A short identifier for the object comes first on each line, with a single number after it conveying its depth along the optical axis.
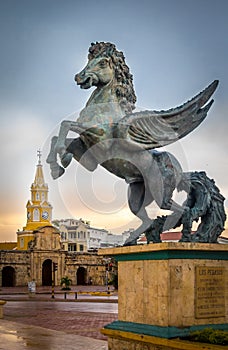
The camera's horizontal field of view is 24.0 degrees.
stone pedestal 6.29
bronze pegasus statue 6.69
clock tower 61.34
